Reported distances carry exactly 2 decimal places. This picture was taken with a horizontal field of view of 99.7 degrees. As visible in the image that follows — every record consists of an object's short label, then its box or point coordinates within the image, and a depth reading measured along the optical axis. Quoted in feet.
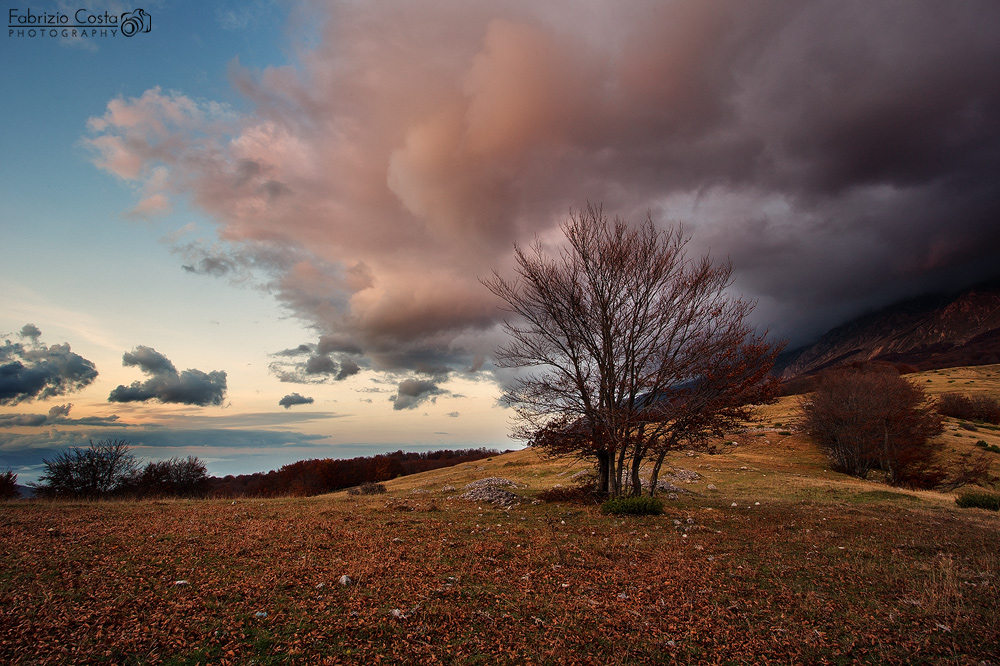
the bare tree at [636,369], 56.18
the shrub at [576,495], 63.16
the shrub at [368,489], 109.86
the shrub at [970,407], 200.55
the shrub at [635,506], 51.29
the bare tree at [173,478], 113.80
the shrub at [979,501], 65.00
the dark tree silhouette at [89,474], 90.79
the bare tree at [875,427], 132.87
